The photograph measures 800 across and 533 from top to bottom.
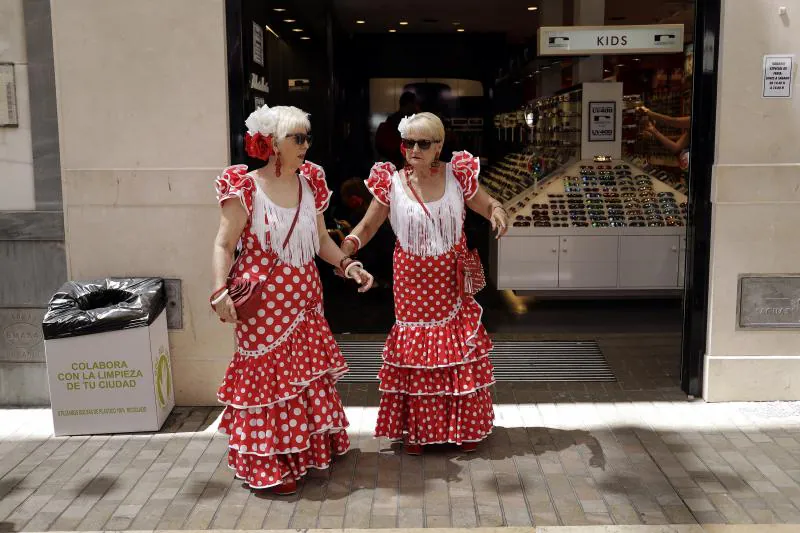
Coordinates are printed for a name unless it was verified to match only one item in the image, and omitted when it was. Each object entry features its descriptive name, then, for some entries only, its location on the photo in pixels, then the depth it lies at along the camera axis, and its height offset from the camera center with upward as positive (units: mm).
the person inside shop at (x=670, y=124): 8805 +305
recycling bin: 4613 -1122
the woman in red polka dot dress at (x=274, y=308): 3883 -708
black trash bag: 4602 -827
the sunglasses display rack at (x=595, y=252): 7875 -896
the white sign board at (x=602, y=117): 8414 +396
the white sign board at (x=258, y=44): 5336 +740
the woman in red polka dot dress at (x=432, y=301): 4273 -746
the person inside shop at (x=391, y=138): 8211 +195
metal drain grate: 5789 -1475
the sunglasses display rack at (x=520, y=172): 8727 -161
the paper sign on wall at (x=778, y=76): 4996 +474
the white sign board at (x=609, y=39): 7039 +987
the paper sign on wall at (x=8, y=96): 4957 +381
